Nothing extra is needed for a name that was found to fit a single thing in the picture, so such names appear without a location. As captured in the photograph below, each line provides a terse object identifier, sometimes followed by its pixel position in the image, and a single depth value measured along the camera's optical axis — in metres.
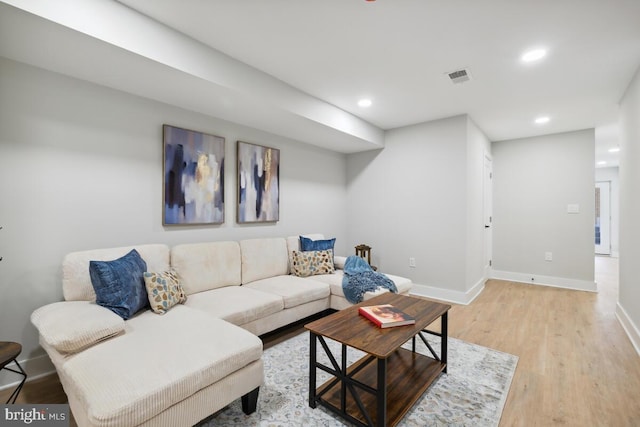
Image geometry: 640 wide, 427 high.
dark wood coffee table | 1.58
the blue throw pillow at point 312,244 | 3.69
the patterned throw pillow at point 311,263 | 3.40
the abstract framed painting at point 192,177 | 2.79
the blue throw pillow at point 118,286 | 1.92
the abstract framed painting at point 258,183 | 3.41
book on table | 1.83
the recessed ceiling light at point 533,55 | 2.30
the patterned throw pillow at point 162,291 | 2.11
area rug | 1.69
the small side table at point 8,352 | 1.44
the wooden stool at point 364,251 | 4.50
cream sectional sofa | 1.28
